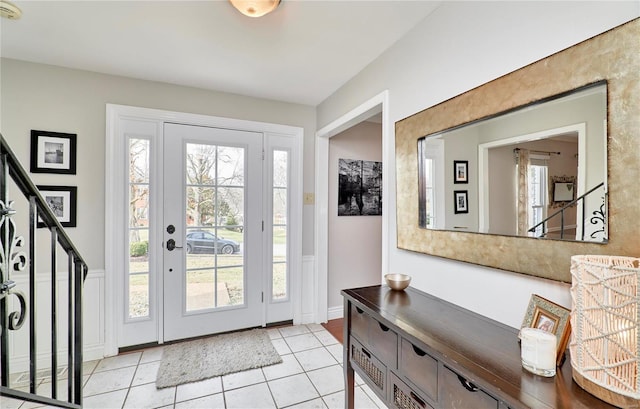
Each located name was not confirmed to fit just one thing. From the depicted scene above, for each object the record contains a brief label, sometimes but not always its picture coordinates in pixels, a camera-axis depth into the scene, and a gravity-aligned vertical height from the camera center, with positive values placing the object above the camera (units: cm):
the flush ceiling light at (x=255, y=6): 153 +106
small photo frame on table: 92 -39
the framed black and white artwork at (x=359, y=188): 341 +21
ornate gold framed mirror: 88 +29
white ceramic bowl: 171 -45
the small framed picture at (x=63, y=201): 234 +3
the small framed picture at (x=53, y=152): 232 +43
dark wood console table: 83 -52
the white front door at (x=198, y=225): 259 -19
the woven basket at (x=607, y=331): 70 -32
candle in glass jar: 86 -44
